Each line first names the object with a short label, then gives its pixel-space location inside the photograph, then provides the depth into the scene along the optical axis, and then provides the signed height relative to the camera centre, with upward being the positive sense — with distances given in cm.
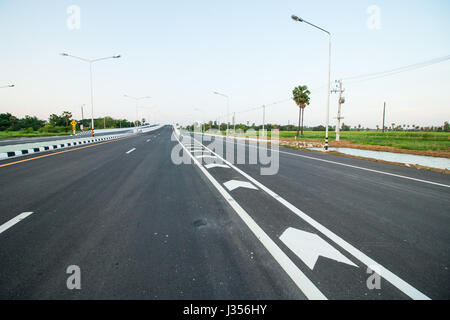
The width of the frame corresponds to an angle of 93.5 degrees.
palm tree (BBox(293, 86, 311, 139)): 4512 +922
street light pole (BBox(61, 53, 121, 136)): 2228 +891
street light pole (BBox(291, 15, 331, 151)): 1604 +484
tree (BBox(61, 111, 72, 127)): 9134 +1020
